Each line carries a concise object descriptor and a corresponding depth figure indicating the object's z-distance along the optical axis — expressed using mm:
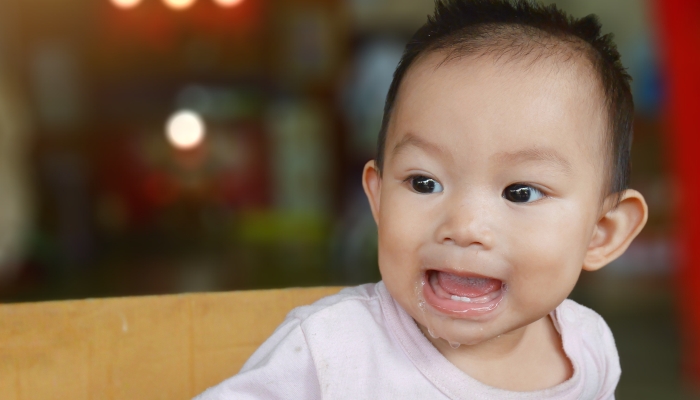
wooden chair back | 861
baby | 728
